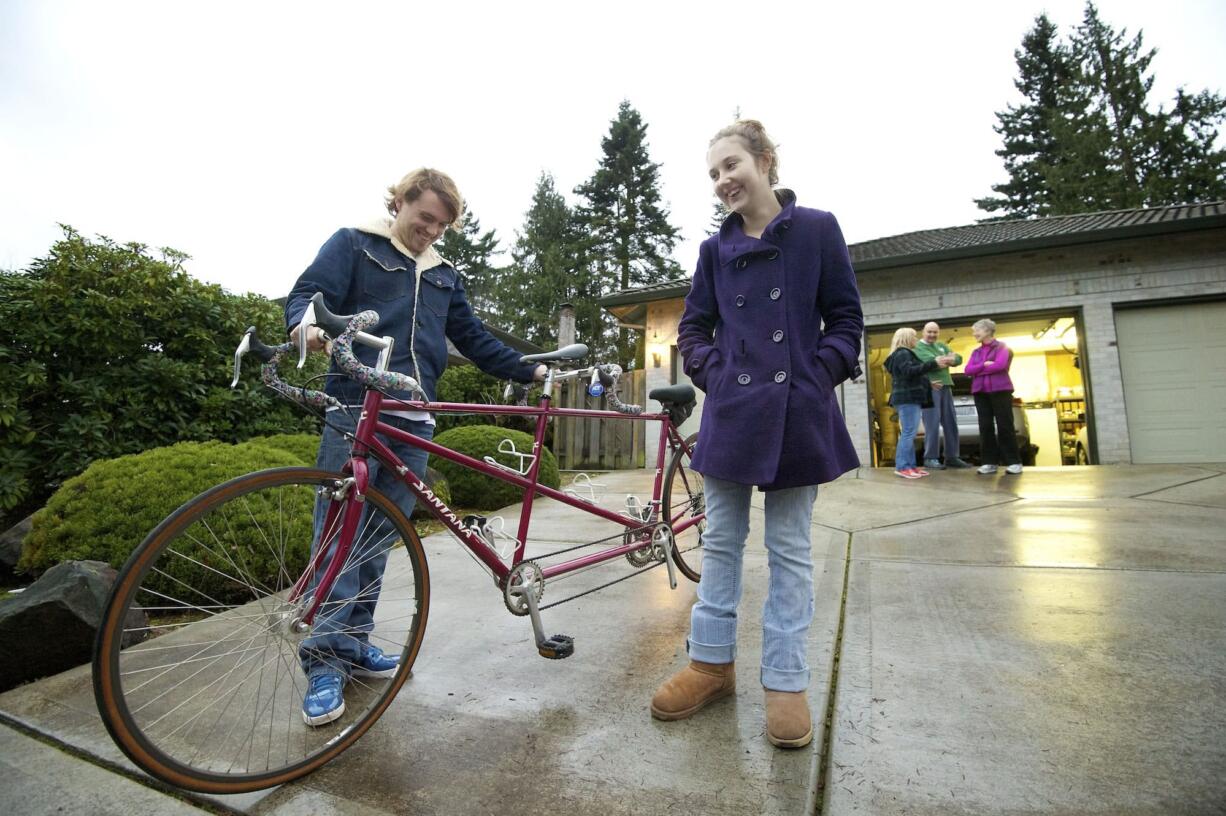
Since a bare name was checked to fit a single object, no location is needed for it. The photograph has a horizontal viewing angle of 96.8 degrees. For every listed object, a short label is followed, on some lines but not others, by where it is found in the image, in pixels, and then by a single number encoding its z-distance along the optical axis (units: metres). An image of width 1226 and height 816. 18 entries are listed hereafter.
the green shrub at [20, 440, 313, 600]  2.54
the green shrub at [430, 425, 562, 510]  4.99
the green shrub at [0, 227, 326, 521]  3.70
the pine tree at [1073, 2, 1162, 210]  17.78
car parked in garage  9.05
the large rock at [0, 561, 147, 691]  1.80
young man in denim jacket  1.58
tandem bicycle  1.14
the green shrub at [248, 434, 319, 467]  4.03
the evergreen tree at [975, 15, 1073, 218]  20.94
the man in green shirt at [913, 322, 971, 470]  6.26
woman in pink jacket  5.83
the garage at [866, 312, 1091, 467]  9.15
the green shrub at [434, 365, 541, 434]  9.81
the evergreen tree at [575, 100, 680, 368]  22.30
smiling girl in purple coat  1.45
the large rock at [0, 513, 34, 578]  3.22
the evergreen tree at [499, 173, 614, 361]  21.72
